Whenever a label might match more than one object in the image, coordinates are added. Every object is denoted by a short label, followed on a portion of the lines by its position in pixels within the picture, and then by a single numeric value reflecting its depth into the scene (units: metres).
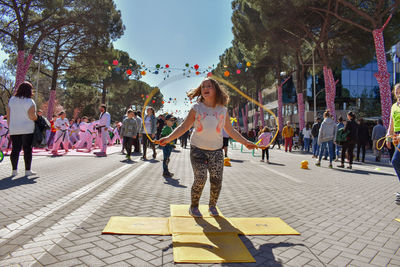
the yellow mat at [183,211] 3.82
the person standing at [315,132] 14.03
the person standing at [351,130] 10.39
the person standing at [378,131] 13.32
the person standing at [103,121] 11.27
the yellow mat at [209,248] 2.53
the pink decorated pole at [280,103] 31.52
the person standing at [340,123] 13.05
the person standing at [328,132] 10.27
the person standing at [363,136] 13.93
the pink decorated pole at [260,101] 38.56
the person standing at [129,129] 10.98
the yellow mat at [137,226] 3.11
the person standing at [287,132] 17.94
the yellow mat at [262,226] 3.28
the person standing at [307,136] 18.20
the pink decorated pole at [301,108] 25.95
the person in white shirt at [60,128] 12.31
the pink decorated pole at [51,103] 26.63
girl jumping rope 3.71
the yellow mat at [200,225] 3.22
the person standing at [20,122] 6.33
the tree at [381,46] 17.08
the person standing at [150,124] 11.05
